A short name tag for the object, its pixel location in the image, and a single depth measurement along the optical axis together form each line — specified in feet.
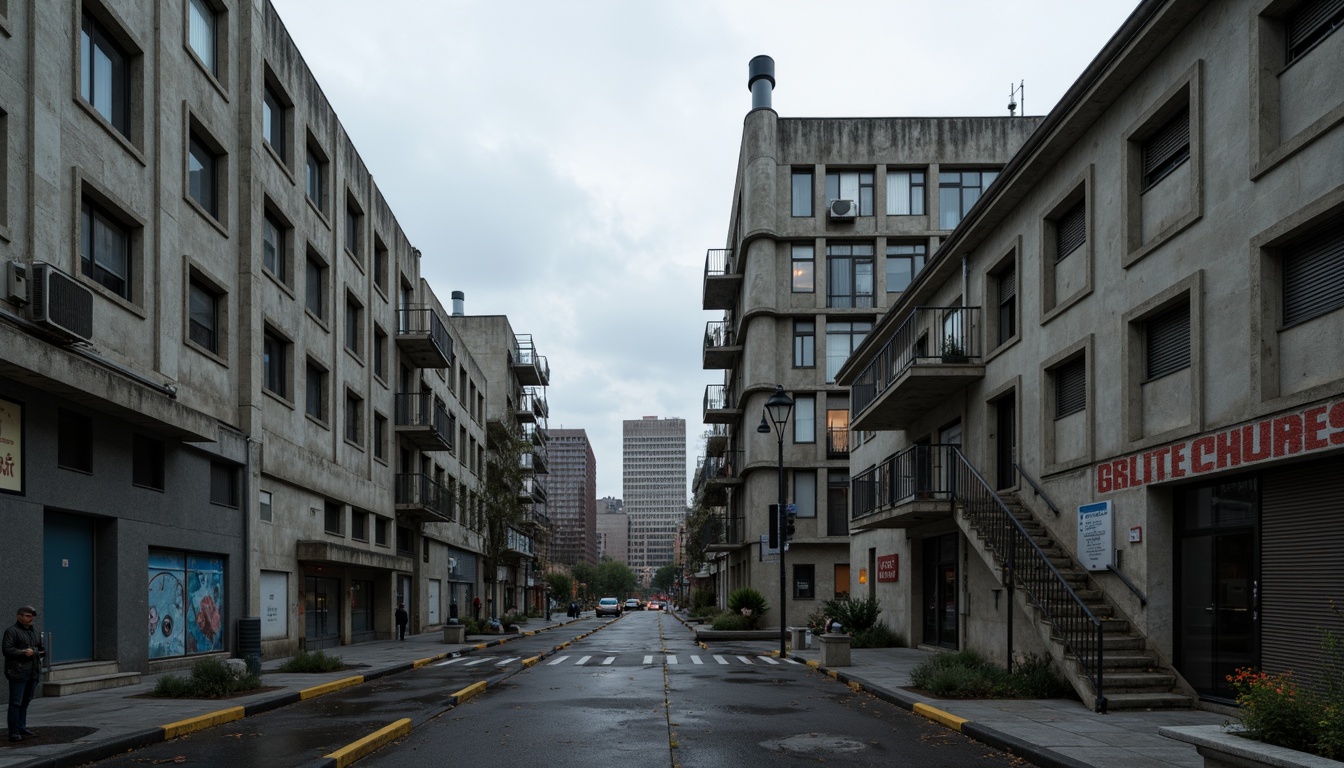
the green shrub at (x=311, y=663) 62.90
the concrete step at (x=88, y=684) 48.39
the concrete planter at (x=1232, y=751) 20.27
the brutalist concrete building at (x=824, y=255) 136.15
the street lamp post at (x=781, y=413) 77.15
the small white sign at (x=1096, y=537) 48.16
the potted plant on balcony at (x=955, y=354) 69.72
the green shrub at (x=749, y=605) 120.78
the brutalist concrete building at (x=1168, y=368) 35.35
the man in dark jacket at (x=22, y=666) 33.53
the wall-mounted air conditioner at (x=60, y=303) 45.75
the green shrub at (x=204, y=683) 46.83
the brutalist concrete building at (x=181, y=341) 48.19
